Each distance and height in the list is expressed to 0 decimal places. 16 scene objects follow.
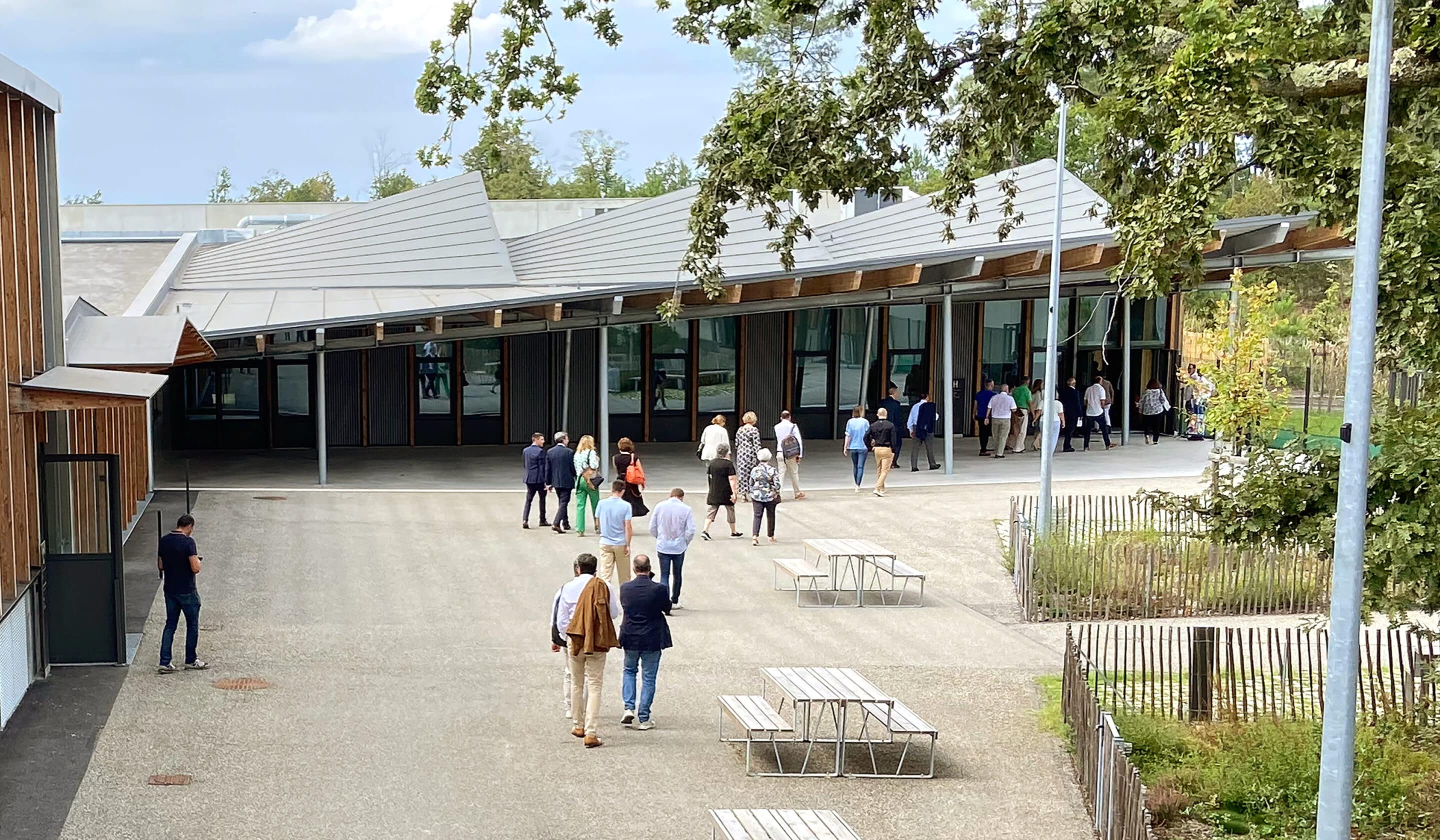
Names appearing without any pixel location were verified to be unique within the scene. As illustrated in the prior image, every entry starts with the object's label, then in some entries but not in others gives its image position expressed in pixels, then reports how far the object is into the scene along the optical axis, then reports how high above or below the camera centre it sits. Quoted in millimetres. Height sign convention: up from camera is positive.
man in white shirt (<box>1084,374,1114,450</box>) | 29984 -1356
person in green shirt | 28859 -1550
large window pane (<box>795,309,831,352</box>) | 31031 +179
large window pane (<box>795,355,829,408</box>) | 31219 -929
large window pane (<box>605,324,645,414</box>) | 30016 -657
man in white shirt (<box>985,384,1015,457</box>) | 28156 -1426
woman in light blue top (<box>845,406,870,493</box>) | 23188 -1636
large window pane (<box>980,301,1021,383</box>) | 32469 -44
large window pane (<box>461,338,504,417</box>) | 29281 -827
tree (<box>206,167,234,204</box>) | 83062 +8367
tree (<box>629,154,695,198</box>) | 76312 +8840
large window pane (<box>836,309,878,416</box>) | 31266 -337
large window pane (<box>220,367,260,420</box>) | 28438 -1170
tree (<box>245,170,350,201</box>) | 81375 +8370
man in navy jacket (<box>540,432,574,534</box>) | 19203 -1736
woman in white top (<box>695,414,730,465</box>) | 20359 -1435
